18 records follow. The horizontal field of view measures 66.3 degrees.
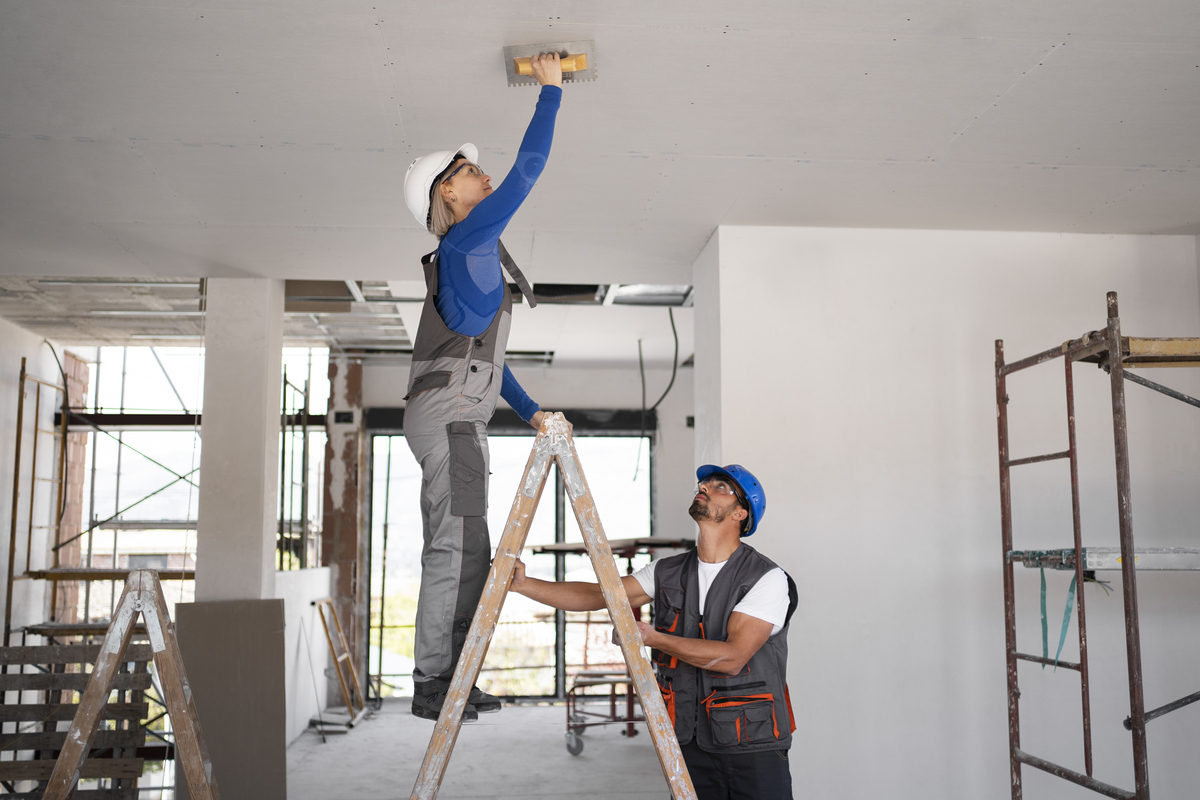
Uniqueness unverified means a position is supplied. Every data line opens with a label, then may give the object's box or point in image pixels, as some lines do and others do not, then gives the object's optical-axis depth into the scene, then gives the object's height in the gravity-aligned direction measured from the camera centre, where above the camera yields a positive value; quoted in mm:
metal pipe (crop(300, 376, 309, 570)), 7539 -8
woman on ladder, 2094 +255
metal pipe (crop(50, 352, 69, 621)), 7480 +90
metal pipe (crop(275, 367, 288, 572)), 6949 +236
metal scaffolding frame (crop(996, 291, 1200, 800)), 3182 -204
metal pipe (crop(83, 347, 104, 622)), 7419 +427
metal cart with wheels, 6547 -1444
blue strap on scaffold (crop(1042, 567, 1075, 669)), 3435 -462
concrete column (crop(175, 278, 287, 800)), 4625 -350
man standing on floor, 2516 -445
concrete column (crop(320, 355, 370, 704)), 8305 -91
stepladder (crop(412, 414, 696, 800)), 1855 -248
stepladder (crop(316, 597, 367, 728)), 7473 -1440
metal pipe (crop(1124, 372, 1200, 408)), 3267 +374
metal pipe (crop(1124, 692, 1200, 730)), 3174 -747
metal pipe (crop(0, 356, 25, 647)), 6395 -32
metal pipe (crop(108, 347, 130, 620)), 8727 +419
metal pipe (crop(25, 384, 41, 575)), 6857 +72
